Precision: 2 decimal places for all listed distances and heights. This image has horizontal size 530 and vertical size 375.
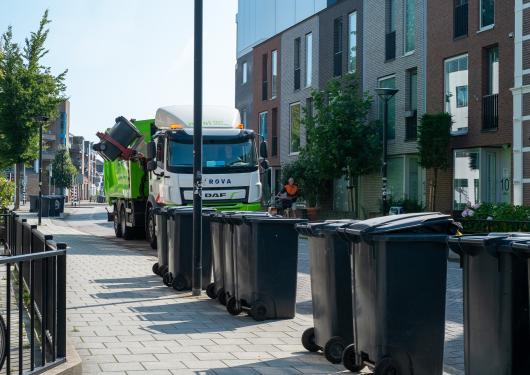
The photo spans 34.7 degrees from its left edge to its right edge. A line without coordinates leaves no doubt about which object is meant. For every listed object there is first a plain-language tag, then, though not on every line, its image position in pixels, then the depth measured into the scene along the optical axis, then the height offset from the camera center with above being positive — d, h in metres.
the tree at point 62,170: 86.69 +2.37
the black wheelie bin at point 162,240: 13.25 -0.74
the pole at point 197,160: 11.63 +0.46
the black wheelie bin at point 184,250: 12.11 -0.82
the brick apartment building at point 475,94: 24.95 +3.10
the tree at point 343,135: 30.66 +2.15
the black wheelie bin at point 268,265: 9.24 -0.79
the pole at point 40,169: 32.06 +0.89
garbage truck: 19.64 +0.75
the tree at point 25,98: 39.22 +4.41
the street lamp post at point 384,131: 23.01 +1.78
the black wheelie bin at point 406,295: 6.06 -0.73
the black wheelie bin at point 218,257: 10.59 -0.81
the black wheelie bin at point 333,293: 7.11 -0.84
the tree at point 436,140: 26.33 +1.69
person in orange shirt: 30.58 -0.05
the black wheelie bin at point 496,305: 5.14 -0.69
